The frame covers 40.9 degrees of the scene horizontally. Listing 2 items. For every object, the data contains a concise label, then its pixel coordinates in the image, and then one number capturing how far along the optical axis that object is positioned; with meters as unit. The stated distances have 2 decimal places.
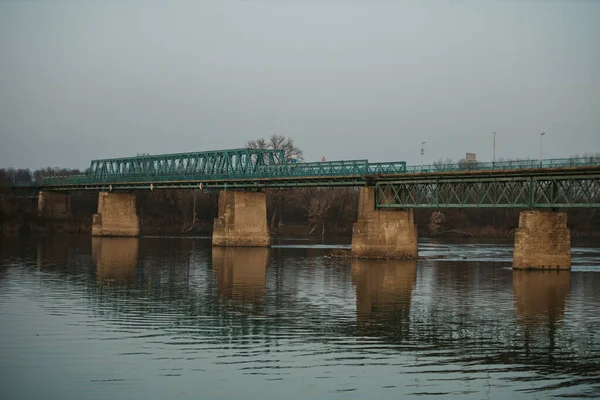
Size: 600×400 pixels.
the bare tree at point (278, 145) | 136.62
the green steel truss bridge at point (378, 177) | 61.99
